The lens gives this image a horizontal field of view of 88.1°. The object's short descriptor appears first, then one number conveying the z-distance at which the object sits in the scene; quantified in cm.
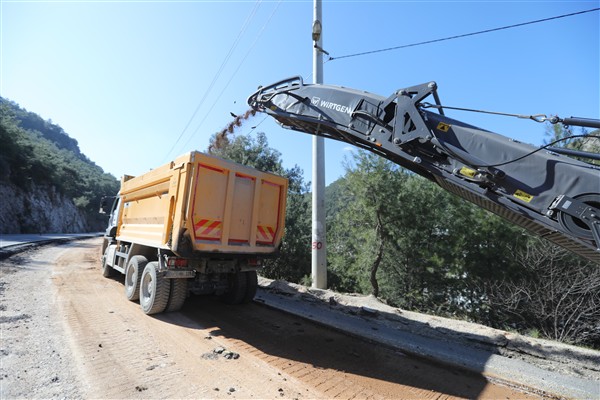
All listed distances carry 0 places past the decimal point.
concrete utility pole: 939
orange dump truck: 527
